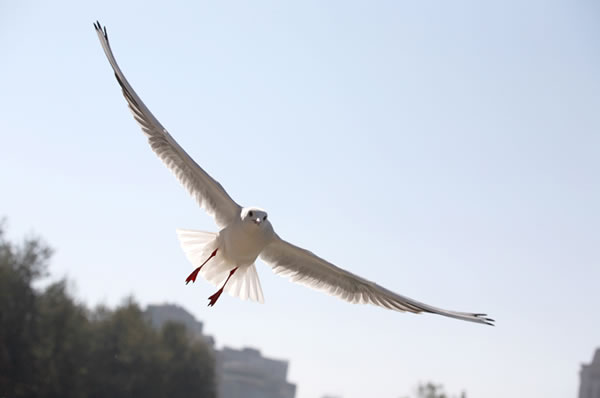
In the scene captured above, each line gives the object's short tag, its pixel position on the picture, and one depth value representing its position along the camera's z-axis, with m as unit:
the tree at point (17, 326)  36.28
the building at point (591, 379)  75.76
